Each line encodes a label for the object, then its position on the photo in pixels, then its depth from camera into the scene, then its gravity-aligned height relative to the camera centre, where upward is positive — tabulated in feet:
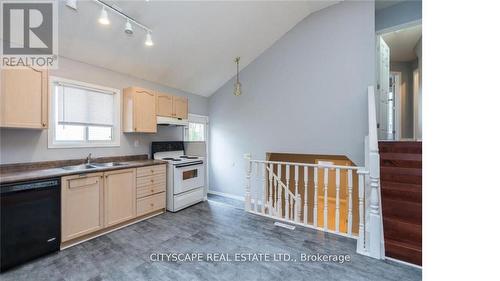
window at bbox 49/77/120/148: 9.68 +1.32
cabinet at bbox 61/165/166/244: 8.20 -2.53
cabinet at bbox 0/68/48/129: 7.34 +1.55
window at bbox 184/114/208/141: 16.56 +1.03
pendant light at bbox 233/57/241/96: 13.35 +5.03
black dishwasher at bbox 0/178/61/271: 6.70 -2.61
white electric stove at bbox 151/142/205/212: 12.13 -1.99
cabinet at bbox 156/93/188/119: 12.87 +2.24
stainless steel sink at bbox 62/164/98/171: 9.10 -1.12
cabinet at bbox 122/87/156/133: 11.66 +1.71
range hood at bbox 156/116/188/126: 12.77 +1.27
